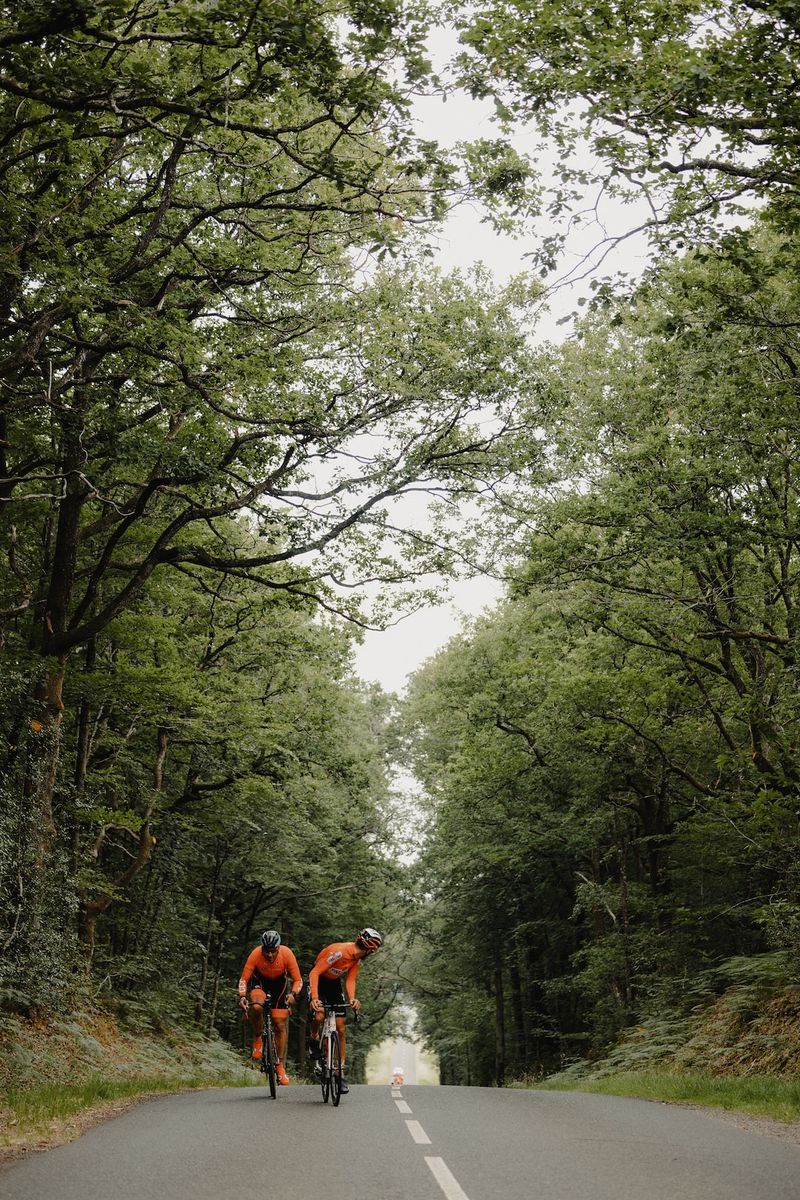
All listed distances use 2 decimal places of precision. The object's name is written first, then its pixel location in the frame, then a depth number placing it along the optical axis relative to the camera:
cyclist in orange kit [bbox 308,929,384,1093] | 10.66
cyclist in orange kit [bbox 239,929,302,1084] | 11.35
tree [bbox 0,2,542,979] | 7.67
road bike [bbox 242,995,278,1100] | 11.46
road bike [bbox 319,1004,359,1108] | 10.46
